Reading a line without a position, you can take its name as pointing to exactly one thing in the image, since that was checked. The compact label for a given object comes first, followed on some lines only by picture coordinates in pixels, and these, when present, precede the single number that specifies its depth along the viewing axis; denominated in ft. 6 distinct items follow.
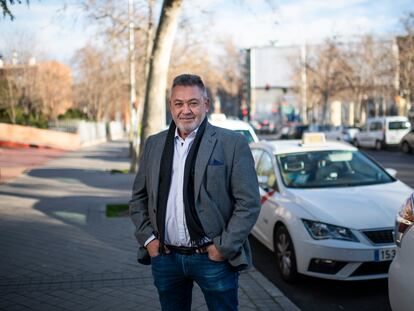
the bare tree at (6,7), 16.57
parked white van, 93.76
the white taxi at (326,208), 15.96
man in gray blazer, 9.07
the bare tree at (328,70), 141.69
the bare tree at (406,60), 110.73
